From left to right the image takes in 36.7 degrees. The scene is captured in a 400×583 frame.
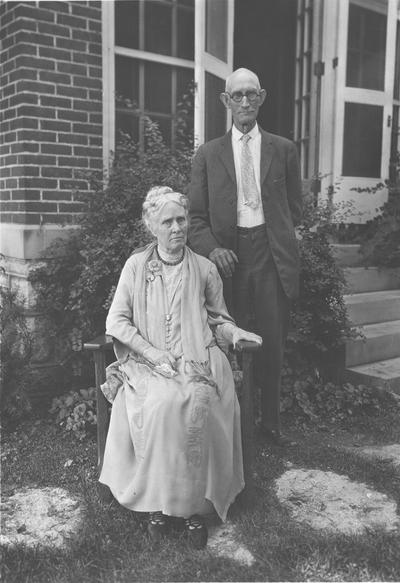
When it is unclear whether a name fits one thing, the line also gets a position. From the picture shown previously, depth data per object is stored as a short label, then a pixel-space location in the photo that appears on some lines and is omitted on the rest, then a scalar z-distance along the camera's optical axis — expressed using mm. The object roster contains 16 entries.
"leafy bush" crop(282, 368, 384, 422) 4148
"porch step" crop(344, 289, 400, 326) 5047
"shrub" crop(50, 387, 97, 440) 3768
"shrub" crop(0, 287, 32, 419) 3889
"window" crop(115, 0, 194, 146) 4789
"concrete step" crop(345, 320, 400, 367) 4562
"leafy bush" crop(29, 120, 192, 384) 3885
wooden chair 2793
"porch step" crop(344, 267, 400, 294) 5484
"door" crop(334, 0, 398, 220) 5945
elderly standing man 3244
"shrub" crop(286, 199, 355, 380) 4145
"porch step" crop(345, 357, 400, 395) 4312
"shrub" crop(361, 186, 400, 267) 5641
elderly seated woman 2523
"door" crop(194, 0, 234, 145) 4820
